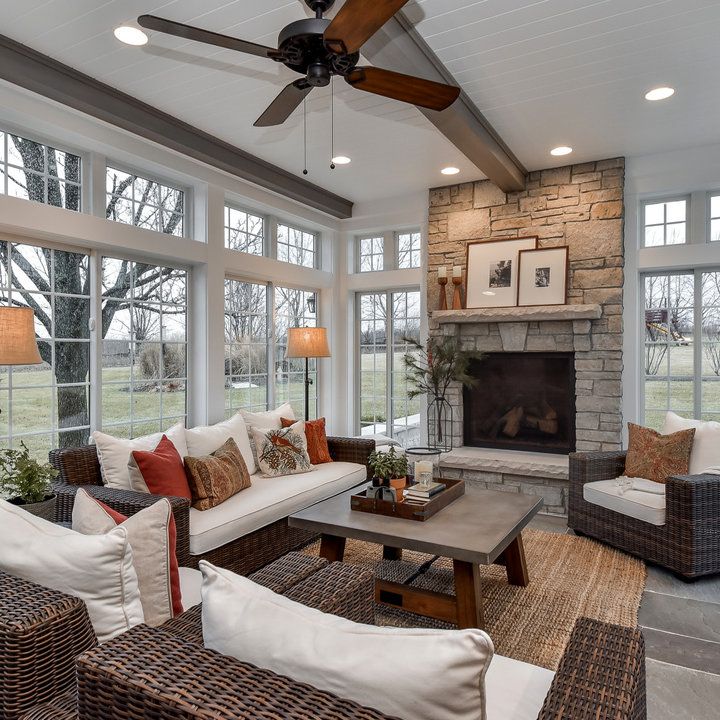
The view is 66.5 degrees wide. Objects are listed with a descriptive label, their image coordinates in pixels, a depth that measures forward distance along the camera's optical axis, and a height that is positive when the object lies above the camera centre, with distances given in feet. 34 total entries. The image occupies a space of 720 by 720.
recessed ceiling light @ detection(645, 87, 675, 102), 10.93 +5.18
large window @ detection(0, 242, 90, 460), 10.64 -0.02
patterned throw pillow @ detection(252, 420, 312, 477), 12.69 -2.34
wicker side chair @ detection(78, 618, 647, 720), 2.80 -1.81
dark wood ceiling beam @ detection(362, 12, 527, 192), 8.52 +4.77
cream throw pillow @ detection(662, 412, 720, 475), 11.23 -2.05
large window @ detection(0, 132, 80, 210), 10.61 +3.68
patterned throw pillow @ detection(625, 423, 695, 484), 11.57 -2.26
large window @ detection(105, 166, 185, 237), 12.58 +3.67
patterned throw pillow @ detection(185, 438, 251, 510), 10.11 -2.36
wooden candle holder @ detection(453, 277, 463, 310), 17.04 +1.76
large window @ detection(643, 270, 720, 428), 14.78 +0.12
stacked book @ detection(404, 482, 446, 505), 9.36 -2.47
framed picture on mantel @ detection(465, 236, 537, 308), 16.31 +2.41
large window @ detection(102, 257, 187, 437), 12.58 +0.16
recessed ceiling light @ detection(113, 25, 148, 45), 8.70 +5.15
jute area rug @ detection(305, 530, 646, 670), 8.29 -4.30
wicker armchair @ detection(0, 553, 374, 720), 3.69 -2.06
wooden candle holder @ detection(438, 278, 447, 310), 17.12 +1.80
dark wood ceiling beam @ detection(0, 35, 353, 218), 9.39 +4.93
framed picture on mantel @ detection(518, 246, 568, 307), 15.65 +2.13
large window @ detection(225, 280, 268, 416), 15.74 +0.19
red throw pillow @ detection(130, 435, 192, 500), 9.29 -2.04
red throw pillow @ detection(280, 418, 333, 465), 13.82 -2.28
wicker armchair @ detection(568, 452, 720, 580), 10.03 -3.50
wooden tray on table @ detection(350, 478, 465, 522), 9.00 -2.62
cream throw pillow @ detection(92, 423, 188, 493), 9.40 -1.93
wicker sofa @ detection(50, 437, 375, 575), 8.46 -2.62
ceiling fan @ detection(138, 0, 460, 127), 5.82 +3.64
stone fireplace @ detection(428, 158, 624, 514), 15.15 +0.45
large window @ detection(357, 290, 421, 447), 19.11 -0.45
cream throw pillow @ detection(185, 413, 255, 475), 11.28 -1.83
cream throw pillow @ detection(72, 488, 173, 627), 4.92 -1.76
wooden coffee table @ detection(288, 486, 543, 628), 8.00 -2.79
